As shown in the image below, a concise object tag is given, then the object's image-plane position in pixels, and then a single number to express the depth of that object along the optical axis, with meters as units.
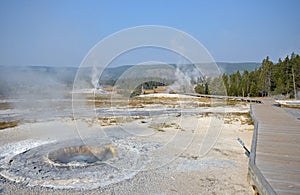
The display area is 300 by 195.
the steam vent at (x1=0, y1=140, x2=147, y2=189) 4.75
